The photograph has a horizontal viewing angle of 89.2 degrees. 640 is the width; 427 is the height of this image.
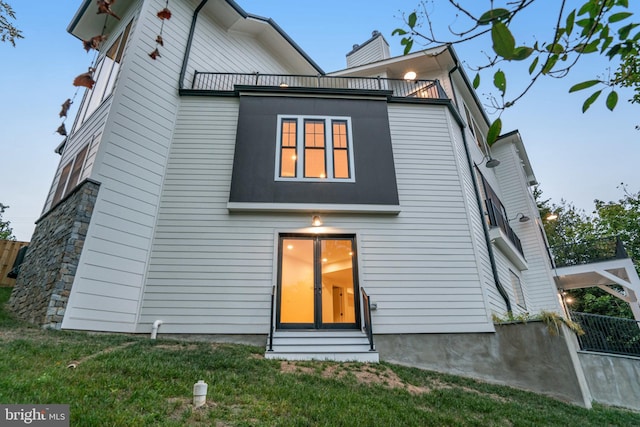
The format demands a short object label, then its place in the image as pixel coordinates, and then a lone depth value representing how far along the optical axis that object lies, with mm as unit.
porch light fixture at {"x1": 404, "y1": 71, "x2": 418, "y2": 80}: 11188
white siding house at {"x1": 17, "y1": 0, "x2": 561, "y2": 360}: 6469
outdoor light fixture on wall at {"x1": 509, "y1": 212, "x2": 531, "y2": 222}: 12610
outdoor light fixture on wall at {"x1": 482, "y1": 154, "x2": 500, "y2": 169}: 8574
